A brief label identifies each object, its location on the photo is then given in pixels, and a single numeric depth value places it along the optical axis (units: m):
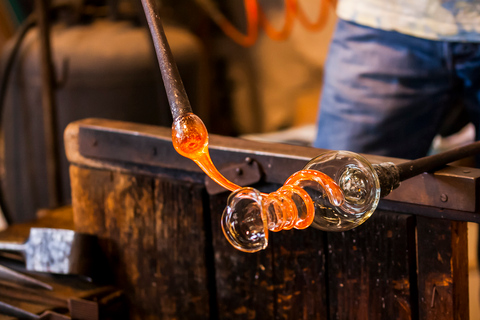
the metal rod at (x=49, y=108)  3.38
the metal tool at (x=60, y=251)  1.64
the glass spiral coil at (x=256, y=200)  1.18
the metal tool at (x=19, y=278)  1.65
